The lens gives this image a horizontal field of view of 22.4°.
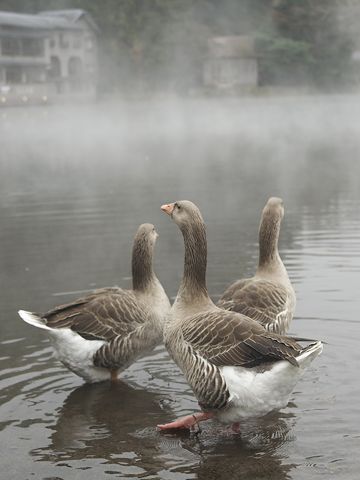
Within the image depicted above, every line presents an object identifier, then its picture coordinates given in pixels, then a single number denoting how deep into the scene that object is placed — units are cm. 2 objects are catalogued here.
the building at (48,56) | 6228
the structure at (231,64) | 7012
